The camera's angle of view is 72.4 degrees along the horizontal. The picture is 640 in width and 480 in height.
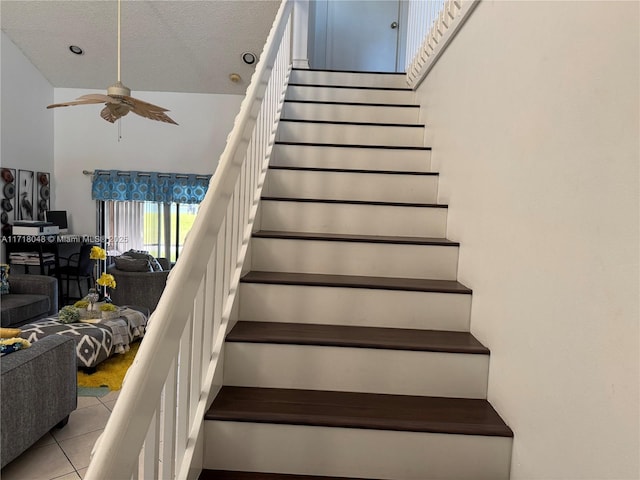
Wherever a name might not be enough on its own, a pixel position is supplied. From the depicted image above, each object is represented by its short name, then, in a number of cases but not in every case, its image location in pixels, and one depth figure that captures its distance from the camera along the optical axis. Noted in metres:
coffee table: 3.64
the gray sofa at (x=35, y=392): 2.34
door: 5.20
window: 6.94
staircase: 1.37
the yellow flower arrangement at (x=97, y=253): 4.29
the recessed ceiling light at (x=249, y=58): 5.81
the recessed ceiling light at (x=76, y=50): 5.84
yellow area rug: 3.62
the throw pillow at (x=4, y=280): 4.65
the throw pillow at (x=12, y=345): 2.51
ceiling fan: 3.55
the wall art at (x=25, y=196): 6.13
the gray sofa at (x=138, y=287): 5.36
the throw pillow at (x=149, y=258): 5.83
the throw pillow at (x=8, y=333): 3.10
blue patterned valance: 6.70
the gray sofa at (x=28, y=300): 4.32
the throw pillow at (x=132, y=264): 5.42
